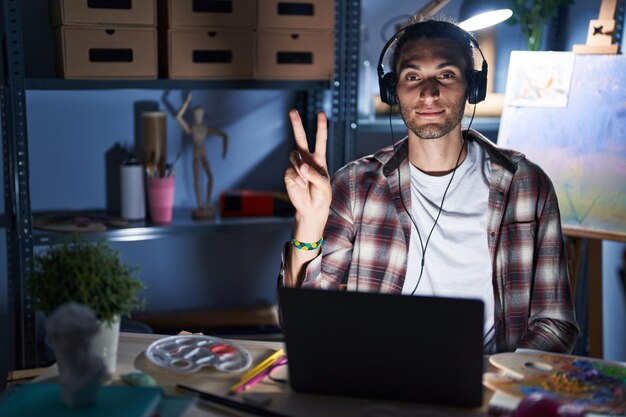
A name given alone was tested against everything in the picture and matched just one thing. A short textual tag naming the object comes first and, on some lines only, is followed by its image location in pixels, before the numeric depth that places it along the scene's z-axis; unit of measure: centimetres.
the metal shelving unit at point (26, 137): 238
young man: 179
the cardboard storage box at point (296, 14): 260
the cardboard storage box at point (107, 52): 239
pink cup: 264
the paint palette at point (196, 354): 138
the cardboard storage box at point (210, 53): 252
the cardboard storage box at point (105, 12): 238
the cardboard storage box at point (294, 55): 263
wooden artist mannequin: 275
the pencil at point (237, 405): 120
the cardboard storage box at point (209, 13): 249
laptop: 114
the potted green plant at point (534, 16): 295
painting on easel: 247
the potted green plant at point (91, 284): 124
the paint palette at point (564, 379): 122
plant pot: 128
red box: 281
